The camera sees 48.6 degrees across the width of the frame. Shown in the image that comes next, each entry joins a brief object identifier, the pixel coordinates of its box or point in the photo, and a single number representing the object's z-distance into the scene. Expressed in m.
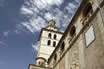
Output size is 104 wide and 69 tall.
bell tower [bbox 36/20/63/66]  23.14
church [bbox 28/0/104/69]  7.28
